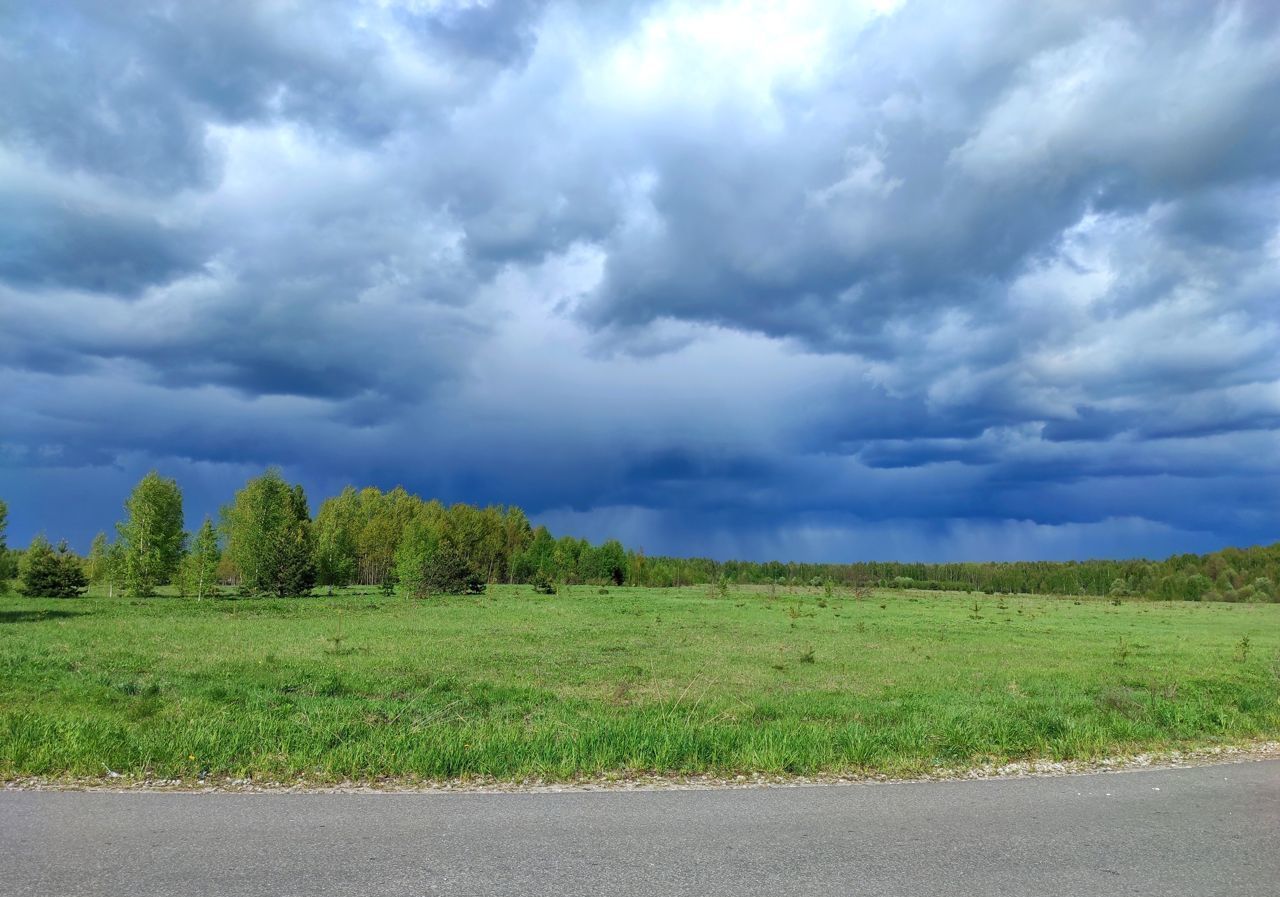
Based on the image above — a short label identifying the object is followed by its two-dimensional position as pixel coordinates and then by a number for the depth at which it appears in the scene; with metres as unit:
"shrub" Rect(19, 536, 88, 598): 77.19
